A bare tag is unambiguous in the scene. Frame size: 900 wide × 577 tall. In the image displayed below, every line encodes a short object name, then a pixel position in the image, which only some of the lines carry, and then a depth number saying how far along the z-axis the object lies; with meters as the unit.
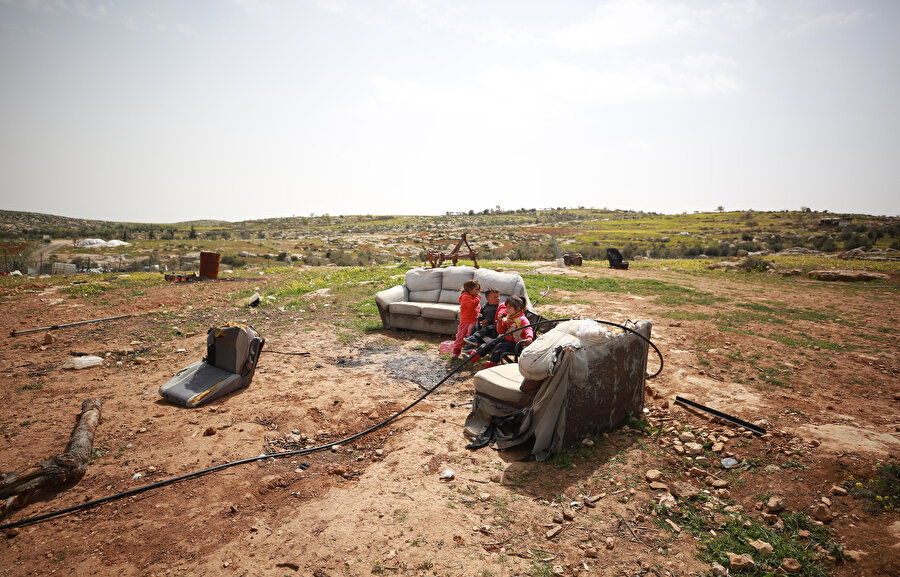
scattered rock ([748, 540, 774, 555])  2.83
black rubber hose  3.23
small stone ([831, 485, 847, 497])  3.28
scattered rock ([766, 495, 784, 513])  3.21
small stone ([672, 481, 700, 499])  3.51
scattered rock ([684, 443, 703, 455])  4.11
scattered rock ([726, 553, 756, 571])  2.73
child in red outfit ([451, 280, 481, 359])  7.12
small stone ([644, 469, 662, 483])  3.76
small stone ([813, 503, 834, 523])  3.05
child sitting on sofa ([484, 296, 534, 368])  5.95
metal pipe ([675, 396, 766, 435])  4.33
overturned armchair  4.08
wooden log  3.38
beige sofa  8.28
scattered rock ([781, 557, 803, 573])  2.67
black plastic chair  19.70
